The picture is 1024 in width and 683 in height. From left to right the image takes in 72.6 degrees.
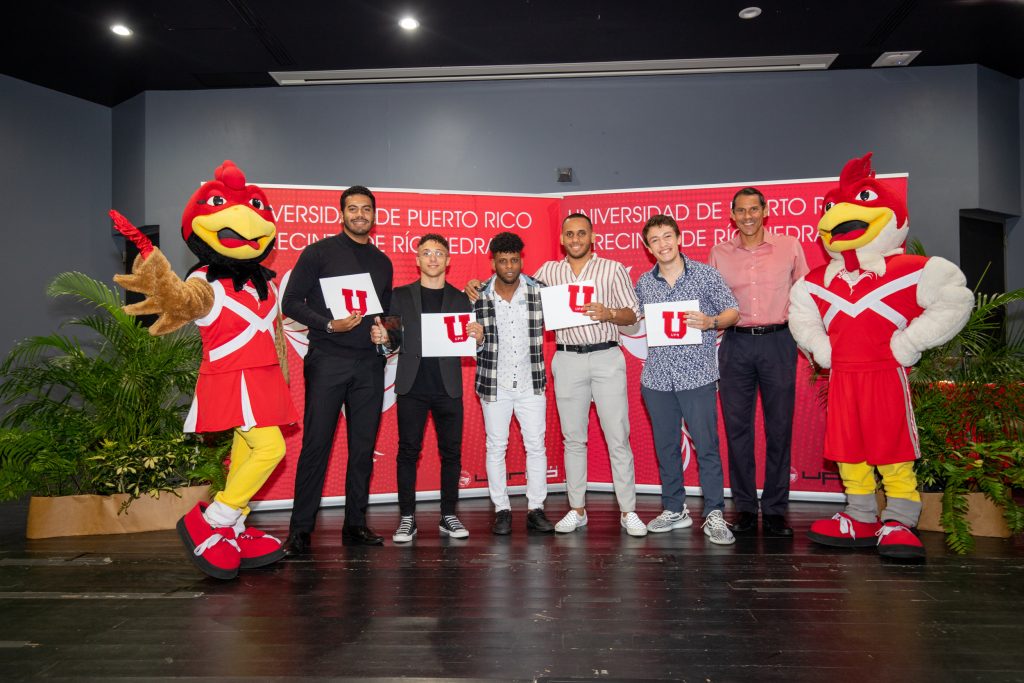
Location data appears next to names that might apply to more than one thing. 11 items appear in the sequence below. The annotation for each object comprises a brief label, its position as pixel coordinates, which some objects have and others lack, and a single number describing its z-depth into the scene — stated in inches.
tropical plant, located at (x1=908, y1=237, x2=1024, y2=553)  150.4
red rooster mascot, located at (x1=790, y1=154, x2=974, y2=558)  140.3
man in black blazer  159.8
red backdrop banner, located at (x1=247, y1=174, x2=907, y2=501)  195.8
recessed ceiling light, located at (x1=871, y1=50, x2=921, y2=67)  250.1
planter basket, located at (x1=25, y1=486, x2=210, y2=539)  167.9
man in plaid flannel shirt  161.3
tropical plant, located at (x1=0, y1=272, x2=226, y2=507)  168.4
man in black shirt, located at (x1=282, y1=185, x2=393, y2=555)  152.8
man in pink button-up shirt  162.6
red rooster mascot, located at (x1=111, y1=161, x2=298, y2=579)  131.9
